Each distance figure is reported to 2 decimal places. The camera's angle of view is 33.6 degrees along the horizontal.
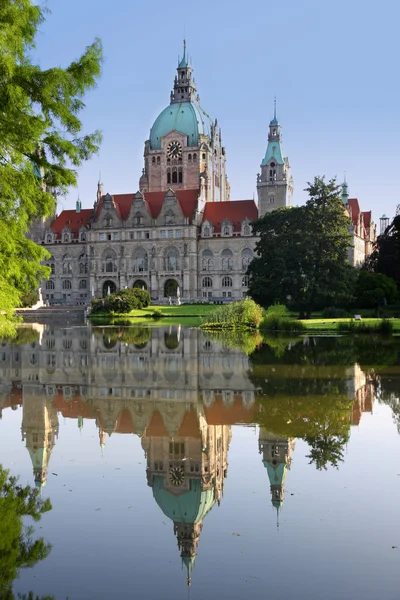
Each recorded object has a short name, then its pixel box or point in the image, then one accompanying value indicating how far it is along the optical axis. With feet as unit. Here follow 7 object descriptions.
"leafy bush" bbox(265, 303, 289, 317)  159.55
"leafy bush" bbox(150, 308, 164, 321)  222.89
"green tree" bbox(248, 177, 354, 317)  174.91
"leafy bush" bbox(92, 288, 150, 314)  225.76
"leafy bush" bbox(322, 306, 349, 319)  183.21
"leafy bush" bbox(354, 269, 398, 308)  209.05
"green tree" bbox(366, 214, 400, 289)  235.20
